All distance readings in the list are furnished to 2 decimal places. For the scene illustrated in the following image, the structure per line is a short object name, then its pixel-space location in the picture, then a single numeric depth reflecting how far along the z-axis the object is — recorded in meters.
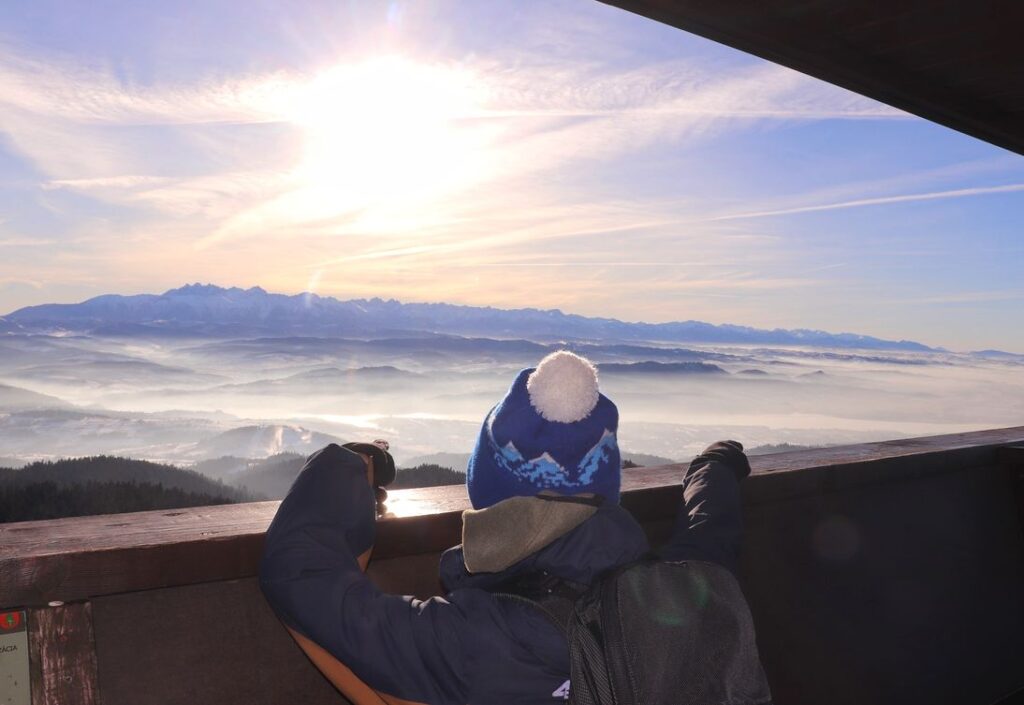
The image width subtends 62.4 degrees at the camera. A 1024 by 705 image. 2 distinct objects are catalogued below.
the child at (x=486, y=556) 1.41
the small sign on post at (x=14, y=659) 1.52
